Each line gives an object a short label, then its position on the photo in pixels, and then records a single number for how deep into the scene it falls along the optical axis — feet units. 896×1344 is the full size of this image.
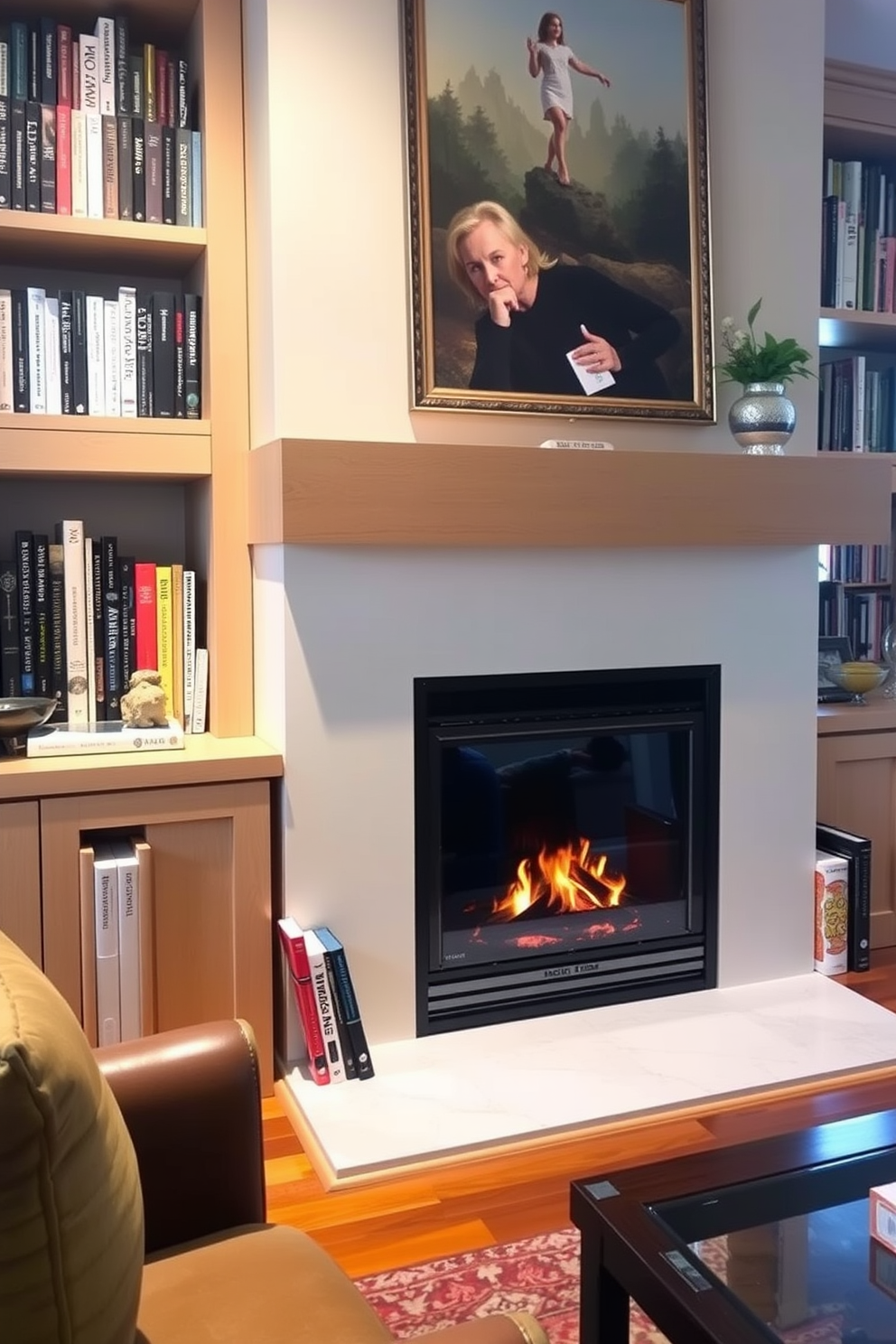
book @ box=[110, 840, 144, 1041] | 7.45
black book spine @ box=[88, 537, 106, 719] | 8.46
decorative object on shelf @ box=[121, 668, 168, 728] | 8.15
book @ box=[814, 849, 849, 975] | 9.68
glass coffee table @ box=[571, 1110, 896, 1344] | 3.94
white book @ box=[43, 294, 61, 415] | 8.13
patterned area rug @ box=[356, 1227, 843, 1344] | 5.67
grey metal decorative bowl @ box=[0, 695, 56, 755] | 7.61
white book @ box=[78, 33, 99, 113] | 8.16
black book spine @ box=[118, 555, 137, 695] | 8.55
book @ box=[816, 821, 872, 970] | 9.77
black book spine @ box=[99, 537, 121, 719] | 8.48
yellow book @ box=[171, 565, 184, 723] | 8.68
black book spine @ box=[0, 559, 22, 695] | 8.25
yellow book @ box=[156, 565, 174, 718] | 8.65
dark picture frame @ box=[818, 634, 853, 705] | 10.98
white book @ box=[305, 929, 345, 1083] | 7.68
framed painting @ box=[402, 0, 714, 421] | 8.02
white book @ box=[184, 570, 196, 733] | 8.69
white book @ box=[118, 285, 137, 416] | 8.31
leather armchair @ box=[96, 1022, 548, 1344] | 3.92
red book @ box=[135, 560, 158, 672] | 8.59
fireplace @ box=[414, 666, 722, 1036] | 8.48
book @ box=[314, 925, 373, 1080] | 7.75
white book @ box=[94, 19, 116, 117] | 8.20
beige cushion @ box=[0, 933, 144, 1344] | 2.38
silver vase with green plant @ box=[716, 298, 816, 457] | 8.54
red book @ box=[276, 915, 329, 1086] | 7.66
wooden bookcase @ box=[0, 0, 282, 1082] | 7.37
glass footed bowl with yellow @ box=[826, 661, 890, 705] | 10.92
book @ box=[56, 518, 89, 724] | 8.34
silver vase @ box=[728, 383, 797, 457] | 8.65
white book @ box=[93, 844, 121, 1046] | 7.41
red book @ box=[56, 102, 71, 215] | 8.02
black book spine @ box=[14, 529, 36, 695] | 8.26
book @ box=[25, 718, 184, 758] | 7.71
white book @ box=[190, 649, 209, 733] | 8.69
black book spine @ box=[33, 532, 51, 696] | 8.30
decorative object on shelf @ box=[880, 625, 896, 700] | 11.39
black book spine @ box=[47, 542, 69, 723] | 8.39
